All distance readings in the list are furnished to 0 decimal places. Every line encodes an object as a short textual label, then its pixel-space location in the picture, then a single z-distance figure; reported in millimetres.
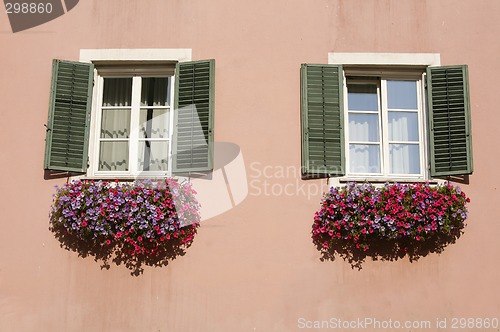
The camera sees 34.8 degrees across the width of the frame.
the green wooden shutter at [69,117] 8211
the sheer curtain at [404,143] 8445
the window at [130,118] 8234
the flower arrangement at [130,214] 7824
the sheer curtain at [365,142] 8453
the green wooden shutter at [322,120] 8148
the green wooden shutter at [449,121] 8125
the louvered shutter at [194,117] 8172
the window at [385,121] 8164
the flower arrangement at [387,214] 7773
